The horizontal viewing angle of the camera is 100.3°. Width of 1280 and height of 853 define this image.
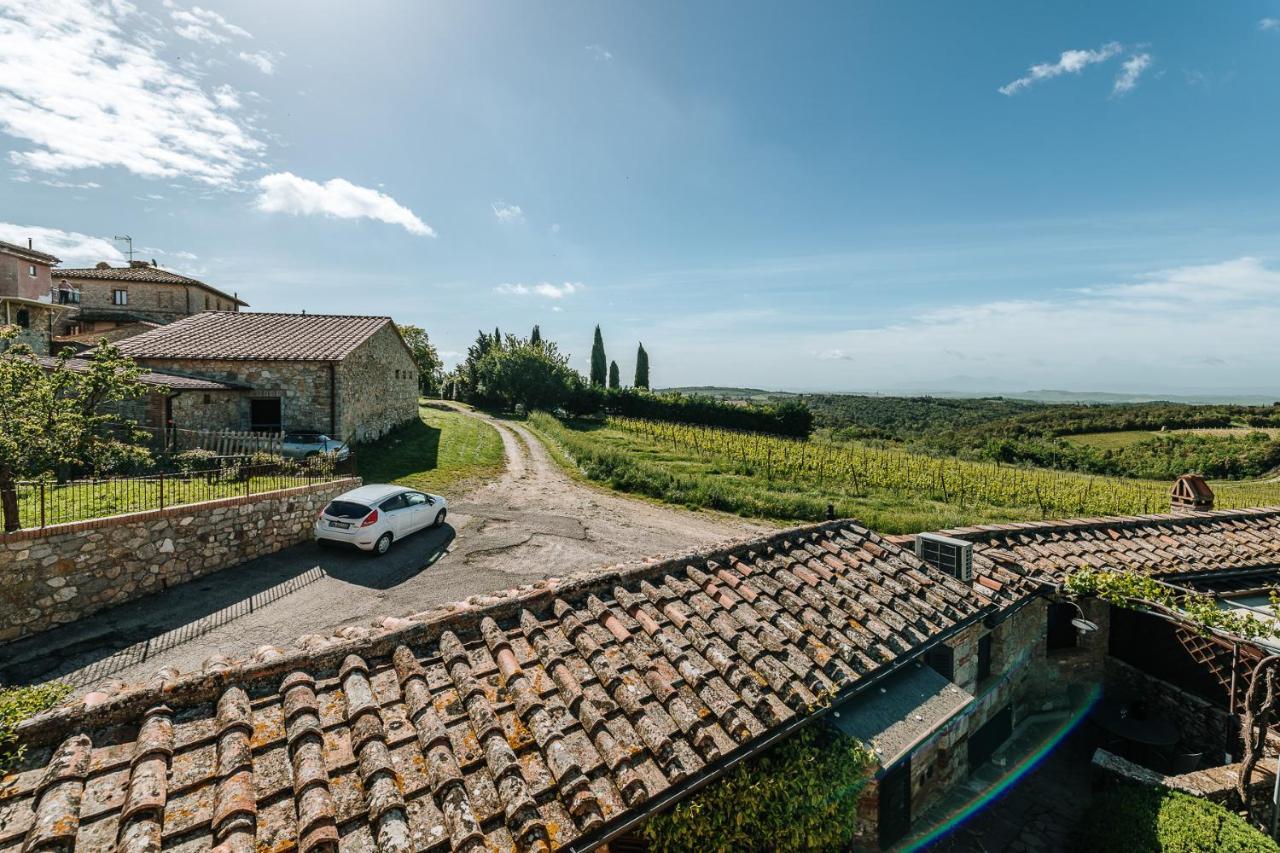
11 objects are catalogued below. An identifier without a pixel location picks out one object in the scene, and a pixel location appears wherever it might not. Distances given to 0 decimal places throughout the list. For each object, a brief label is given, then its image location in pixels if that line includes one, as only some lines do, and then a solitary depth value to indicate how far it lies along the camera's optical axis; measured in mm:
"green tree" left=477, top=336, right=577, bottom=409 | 49188
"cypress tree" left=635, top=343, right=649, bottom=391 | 68812
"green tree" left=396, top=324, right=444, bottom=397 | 65125
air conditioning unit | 7596
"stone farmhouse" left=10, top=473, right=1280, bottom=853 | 3043
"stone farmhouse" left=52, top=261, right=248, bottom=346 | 42000
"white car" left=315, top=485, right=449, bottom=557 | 13461
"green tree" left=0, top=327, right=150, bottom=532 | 9484
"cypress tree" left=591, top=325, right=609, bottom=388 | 71438
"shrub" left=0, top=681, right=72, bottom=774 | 3207
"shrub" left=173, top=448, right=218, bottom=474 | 15547
